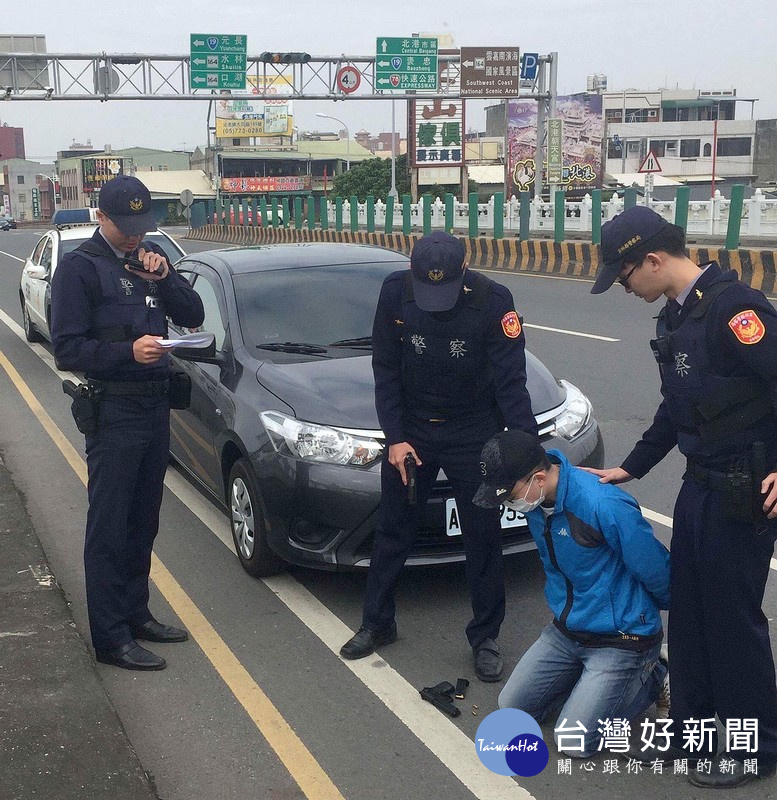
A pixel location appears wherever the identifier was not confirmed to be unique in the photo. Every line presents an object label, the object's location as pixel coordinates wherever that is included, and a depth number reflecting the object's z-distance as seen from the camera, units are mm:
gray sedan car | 4637
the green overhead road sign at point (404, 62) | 35031
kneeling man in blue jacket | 3494
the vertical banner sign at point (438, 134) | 54750
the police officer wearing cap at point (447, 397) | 4004
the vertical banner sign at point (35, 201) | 134500
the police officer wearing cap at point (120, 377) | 4047
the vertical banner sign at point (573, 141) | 66688
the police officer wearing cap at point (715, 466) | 3129
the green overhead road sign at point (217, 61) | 35469
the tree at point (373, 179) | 68500
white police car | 12086
